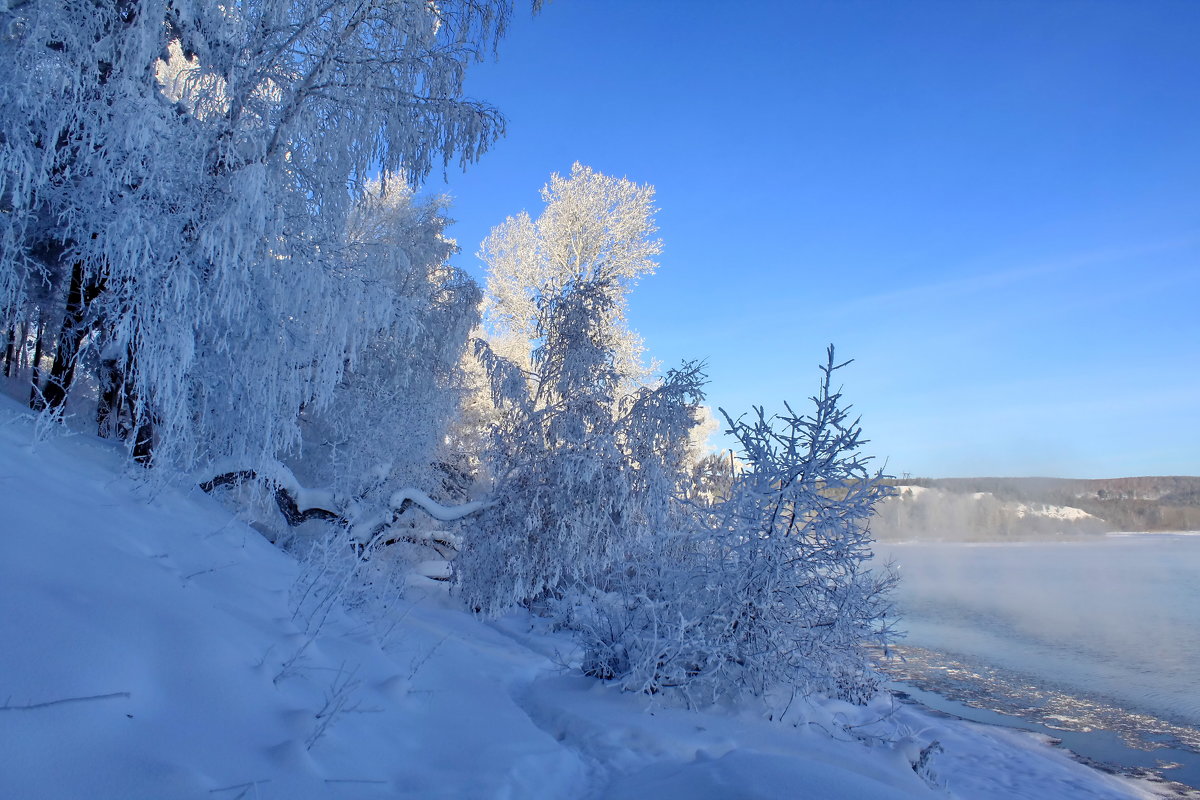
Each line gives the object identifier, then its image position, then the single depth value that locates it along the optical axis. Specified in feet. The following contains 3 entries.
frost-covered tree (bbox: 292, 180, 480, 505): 30.25
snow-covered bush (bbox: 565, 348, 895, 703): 15.80
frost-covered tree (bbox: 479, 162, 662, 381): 51.96
